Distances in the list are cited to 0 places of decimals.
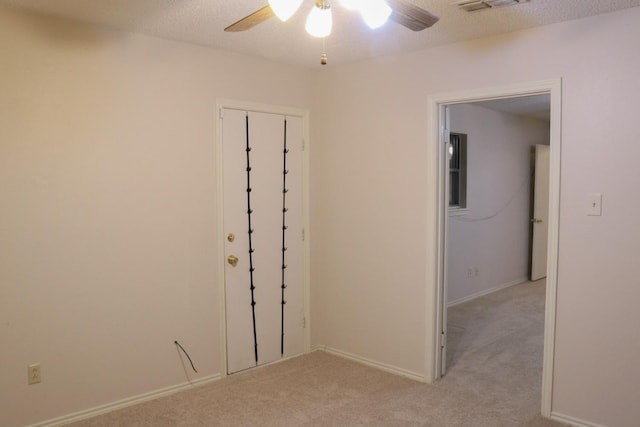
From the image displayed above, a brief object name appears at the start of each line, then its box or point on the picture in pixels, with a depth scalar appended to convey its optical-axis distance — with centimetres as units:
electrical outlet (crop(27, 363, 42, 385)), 274
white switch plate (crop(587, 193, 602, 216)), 273
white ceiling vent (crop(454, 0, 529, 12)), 246
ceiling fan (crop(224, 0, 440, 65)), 171
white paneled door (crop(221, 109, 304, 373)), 358
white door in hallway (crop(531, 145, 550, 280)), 663
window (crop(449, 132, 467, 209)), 562
